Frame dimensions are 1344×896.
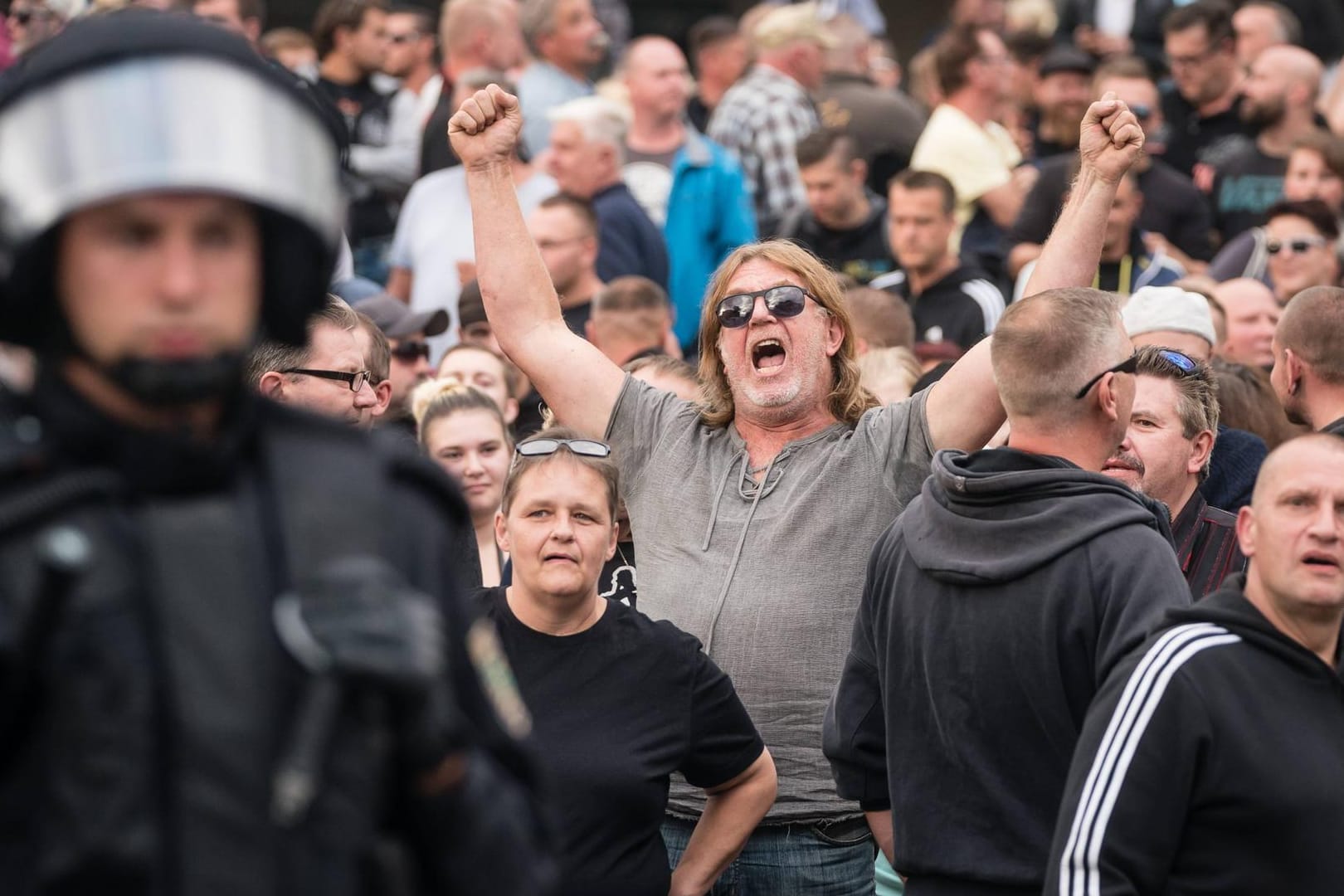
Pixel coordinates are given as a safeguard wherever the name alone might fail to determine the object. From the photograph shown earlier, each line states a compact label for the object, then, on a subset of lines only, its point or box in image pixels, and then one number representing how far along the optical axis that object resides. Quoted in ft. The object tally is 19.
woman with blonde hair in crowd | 41.70
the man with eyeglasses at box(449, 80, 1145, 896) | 32.14
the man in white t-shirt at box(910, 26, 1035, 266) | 70.64
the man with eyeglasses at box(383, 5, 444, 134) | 74.38
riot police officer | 12.25
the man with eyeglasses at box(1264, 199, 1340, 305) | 58.18
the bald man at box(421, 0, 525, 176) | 67.87
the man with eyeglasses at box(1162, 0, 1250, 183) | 77.15
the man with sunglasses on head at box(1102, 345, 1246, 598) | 33.96
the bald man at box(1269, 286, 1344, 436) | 36.19
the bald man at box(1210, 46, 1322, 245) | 69.87
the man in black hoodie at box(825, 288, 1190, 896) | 25.55
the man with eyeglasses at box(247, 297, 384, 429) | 32.78
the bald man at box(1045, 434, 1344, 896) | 22.84
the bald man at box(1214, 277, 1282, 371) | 51.83
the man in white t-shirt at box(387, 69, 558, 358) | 61.46
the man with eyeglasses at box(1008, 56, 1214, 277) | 63.05
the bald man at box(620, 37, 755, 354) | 63.82
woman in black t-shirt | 29.66
